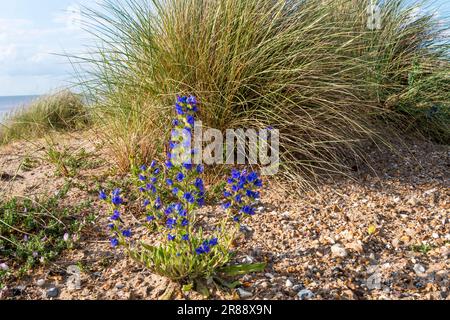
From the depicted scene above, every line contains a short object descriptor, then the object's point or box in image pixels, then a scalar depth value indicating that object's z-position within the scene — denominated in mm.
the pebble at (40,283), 2082
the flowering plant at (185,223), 1844
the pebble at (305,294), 1869
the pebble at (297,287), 1921
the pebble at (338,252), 2219
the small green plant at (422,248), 2311
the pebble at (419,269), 2108
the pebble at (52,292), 1998
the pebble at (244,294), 1839
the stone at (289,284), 1934
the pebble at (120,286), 1982
